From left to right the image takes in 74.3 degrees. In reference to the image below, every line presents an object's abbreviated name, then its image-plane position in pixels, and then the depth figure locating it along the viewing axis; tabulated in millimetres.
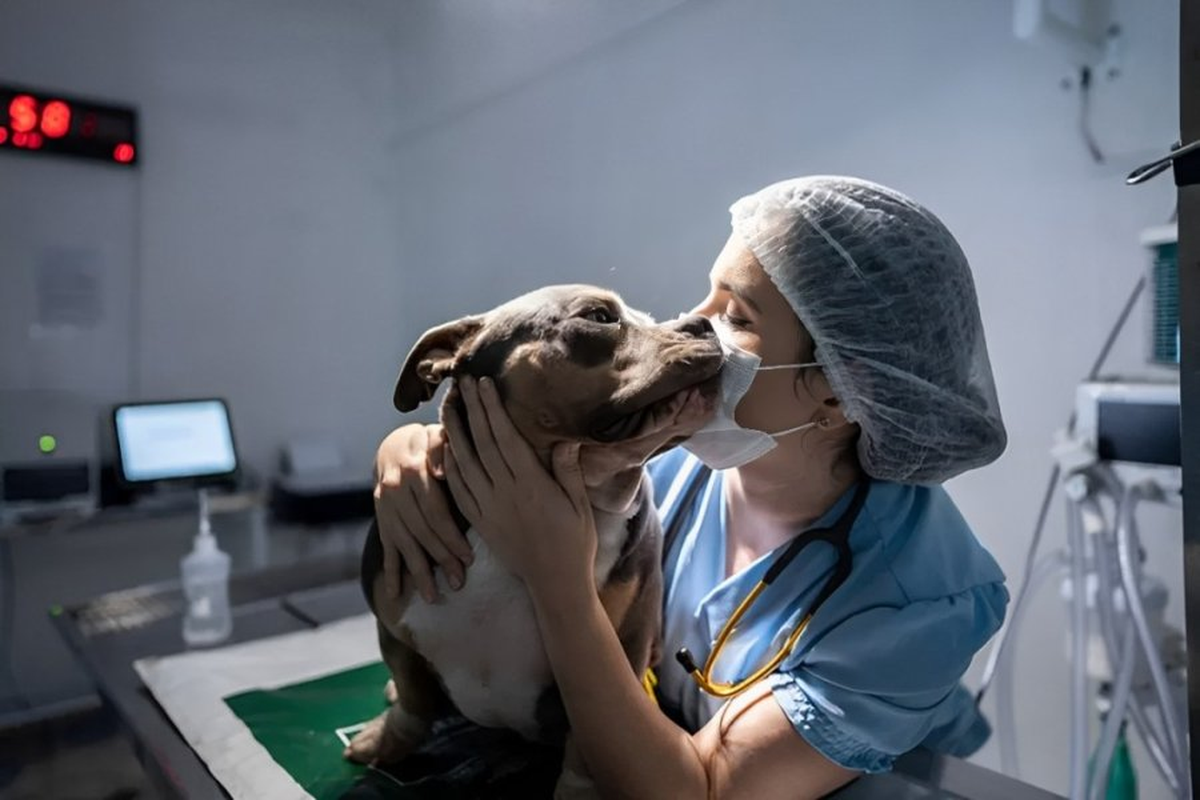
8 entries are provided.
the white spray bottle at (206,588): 1258
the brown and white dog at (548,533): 704
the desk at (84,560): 2066
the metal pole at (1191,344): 567
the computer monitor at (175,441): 2105
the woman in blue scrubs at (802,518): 727
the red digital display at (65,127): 2006
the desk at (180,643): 811
